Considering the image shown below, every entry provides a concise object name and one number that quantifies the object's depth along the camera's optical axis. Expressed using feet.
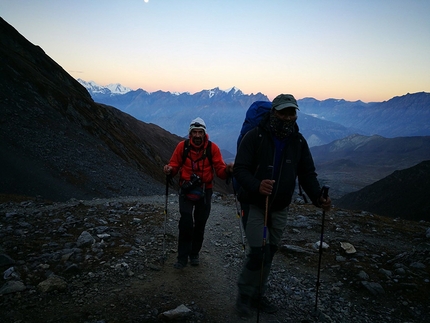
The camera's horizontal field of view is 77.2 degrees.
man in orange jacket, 18.79
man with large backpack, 13.92
